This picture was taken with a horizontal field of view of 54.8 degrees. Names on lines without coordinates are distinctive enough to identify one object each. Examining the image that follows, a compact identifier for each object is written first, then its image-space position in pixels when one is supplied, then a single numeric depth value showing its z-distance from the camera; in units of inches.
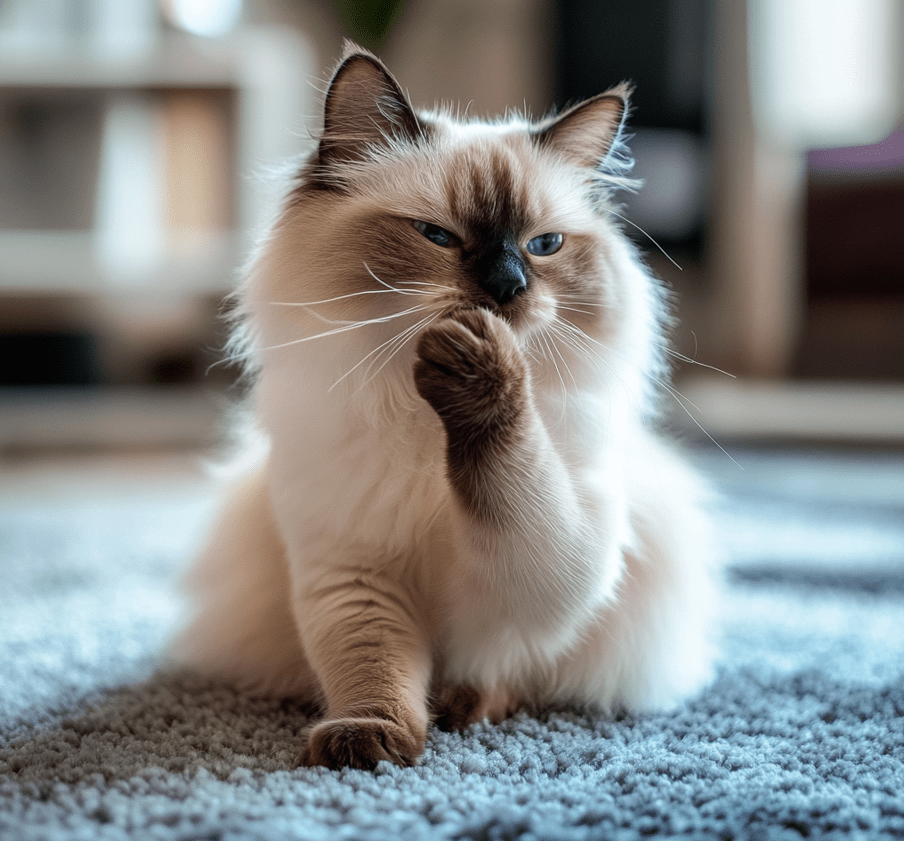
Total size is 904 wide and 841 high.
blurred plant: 163.0
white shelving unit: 159.3
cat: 34.2
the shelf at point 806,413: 142.4
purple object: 159.8
